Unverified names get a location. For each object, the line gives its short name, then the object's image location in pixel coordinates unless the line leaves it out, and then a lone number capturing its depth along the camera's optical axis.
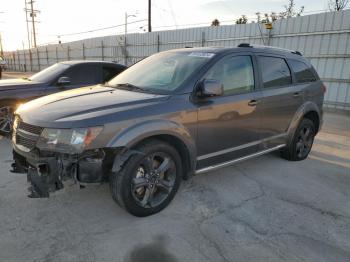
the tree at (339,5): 19.20
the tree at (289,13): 23.63
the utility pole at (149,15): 24.80
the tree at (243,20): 28.46
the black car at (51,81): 5.82
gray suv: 2.74
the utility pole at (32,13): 59.05
